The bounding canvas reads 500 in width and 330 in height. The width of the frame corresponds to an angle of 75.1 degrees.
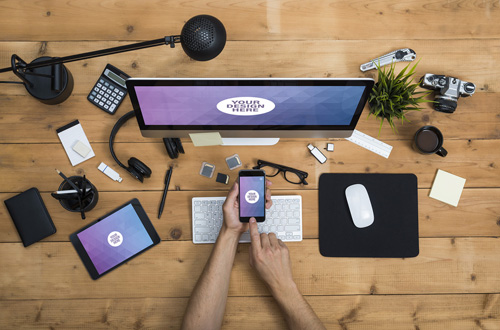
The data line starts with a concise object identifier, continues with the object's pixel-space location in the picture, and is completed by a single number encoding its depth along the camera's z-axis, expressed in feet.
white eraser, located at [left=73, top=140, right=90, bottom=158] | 3.67
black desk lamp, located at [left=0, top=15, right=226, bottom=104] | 2.44
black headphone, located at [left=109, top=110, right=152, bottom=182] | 3.53
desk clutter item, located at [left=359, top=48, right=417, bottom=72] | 3.80
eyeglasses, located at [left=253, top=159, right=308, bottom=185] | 3.71
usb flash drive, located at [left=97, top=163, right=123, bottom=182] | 3.69
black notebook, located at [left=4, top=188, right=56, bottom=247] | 3.59
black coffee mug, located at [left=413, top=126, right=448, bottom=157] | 3.66
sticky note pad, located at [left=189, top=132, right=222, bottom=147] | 3.27
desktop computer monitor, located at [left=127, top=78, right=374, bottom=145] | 2.79
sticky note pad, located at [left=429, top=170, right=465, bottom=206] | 3.75
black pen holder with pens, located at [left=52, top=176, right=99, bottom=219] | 3.46
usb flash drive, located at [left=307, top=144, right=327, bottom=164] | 3.75
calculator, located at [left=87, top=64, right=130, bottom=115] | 3.74
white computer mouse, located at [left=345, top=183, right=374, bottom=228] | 3.67
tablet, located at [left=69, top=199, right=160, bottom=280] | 3.59
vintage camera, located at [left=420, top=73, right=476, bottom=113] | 3.67
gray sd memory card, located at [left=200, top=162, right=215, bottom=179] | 3.72
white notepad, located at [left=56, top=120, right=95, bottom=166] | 3.69
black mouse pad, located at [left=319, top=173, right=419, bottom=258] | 3.68
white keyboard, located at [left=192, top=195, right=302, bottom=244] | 3.66
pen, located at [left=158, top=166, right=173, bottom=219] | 3.68
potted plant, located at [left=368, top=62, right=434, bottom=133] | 3.42
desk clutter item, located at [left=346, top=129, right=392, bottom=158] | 3.78
